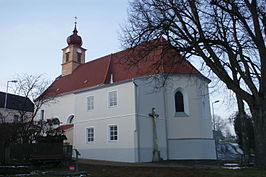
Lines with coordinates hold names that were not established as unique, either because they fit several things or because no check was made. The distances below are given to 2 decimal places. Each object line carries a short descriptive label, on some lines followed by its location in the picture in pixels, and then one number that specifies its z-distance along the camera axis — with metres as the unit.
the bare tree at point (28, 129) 17.97
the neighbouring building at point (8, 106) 40.75
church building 20.06
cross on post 20.34
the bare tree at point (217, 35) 12.33
